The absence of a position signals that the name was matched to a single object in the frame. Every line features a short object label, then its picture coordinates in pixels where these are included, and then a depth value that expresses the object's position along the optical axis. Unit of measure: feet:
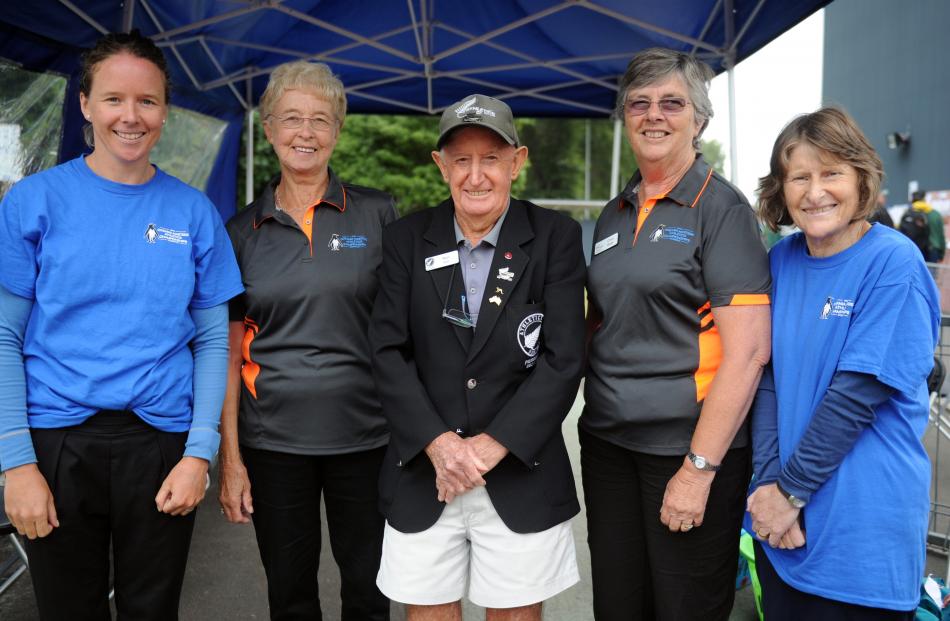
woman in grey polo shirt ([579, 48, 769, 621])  6.78
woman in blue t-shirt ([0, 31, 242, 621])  6.38
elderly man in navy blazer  6.69
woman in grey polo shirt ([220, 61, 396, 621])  8.05
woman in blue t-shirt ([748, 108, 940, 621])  5.90
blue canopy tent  14.26
